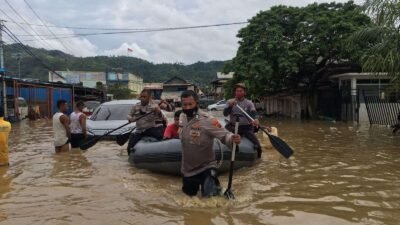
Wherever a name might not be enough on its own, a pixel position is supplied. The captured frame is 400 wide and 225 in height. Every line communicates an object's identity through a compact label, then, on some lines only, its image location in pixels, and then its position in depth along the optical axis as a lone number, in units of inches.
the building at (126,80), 3297.7
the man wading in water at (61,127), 423.8
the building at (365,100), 793.6
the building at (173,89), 2331.7
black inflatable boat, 329.1
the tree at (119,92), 2679.6
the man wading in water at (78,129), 442.3
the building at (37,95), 1050.7
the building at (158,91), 2434.8
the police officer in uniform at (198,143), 231.9
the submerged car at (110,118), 495.5
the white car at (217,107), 1840.6
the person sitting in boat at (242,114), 369.3
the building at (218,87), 2289.4
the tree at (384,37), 521.7
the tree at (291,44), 1029.8
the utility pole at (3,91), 988.6
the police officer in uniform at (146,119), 378.0
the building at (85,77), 2715.3
